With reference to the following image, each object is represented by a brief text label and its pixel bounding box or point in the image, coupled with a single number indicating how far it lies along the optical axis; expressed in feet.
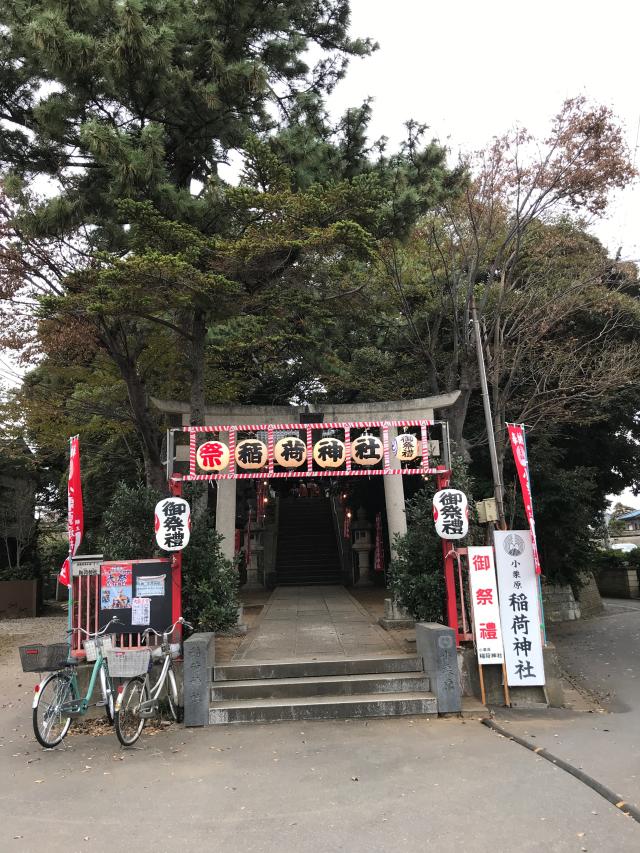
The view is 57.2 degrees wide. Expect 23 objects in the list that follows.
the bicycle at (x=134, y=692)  21.07
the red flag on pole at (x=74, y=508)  27.37
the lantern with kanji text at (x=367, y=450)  30.71
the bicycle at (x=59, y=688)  21.33
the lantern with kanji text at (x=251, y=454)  30.71
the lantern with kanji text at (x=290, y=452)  30.96
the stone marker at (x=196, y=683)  23.47
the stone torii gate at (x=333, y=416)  40.52
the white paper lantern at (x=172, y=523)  26.66
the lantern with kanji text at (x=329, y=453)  30.73
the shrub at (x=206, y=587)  28.02
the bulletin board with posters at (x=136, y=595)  26.58
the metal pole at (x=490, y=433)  29.56
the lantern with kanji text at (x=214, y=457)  29.63
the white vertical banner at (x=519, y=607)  25.46
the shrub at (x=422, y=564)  28.35
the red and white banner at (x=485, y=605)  25.46
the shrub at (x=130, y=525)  29.45
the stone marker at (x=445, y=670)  23.84
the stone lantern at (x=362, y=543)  67.67
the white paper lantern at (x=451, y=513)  27.17
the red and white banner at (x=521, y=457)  26.99
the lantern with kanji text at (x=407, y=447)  30.35
